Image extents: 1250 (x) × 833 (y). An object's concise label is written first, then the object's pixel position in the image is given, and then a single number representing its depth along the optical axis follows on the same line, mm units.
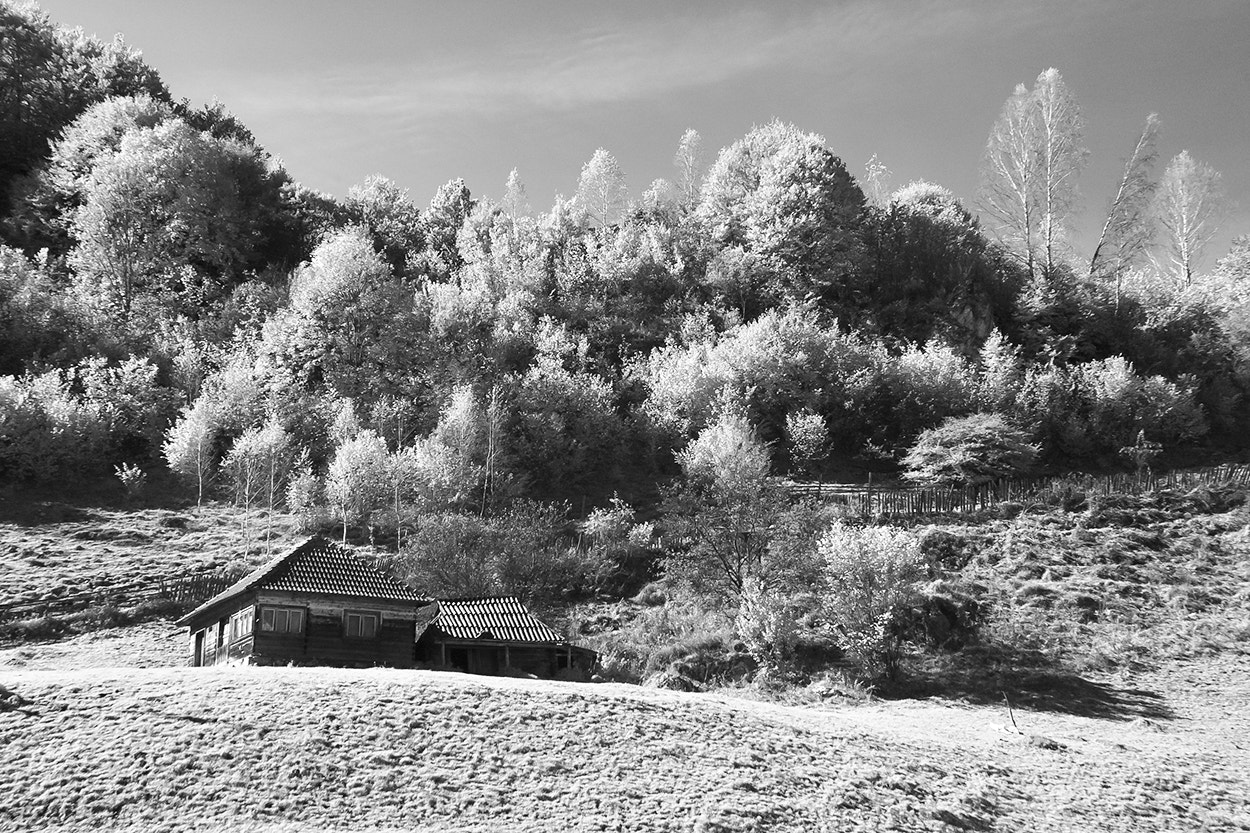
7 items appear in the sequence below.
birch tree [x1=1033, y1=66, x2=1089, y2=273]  82812
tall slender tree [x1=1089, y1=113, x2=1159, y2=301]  82500
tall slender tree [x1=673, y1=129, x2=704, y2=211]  108688
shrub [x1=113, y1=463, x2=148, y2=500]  63188
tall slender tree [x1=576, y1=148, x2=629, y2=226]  109875
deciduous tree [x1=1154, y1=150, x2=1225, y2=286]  88250
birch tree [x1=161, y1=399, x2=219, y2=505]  64750
